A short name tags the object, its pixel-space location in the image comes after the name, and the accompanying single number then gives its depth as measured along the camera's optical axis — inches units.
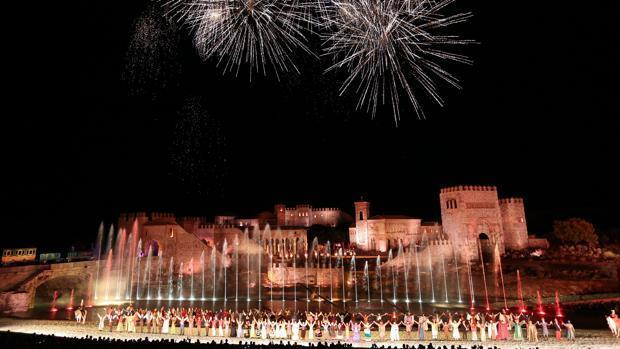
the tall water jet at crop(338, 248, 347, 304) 1259.8
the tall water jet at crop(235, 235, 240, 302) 1413.9
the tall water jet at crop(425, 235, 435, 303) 1308.3
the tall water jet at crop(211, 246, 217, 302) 1588.3
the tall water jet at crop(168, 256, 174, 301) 1409.9
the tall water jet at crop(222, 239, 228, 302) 1466.3
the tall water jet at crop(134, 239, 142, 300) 1413.5
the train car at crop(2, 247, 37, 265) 1294.3
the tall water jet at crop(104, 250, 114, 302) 1336.1
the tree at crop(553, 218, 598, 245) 1552.7
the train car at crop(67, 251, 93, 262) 1518.9
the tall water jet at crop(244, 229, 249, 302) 1728.8
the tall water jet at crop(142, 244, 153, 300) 1427.2
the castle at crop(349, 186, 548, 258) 1508.4
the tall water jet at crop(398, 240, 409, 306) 1305.9
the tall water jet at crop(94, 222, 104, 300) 1763.0
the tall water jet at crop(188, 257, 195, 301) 1432.1
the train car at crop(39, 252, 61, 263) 1325.0
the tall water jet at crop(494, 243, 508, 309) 1120.8
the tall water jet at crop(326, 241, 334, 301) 1337.6
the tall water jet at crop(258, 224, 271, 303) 1435.3
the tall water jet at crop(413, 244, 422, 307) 1259.8
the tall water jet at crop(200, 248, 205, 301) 1444.6
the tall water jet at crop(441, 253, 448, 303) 1272.6
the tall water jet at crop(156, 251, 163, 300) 1433.1
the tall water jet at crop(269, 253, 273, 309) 1352.2
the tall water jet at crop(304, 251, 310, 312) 1167.6
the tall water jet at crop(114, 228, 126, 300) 1389.0
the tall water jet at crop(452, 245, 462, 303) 1218.4
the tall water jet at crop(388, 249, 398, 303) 1241.9
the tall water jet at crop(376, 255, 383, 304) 1310.3
